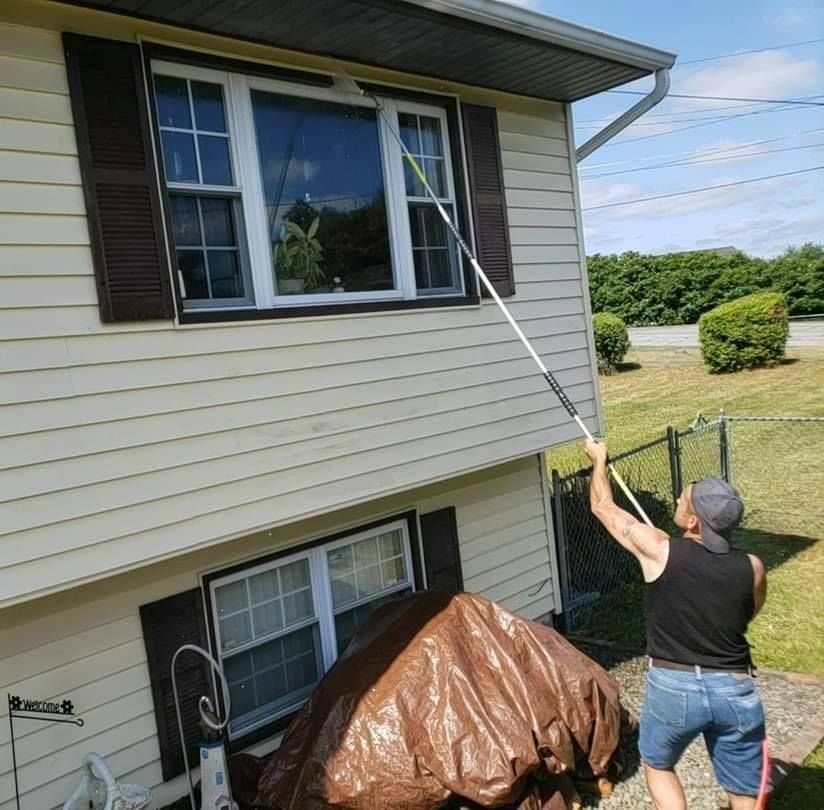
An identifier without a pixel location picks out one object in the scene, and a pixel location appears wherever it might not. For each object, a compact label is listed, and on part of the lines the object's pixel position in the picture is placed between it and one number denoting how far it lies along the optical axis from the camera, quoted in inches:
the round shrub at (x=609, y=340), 844.6
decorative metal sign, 152.2
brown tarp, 161.3
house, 146.2
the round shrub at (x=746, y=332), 766.5
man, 132.1
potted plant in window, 188.1
